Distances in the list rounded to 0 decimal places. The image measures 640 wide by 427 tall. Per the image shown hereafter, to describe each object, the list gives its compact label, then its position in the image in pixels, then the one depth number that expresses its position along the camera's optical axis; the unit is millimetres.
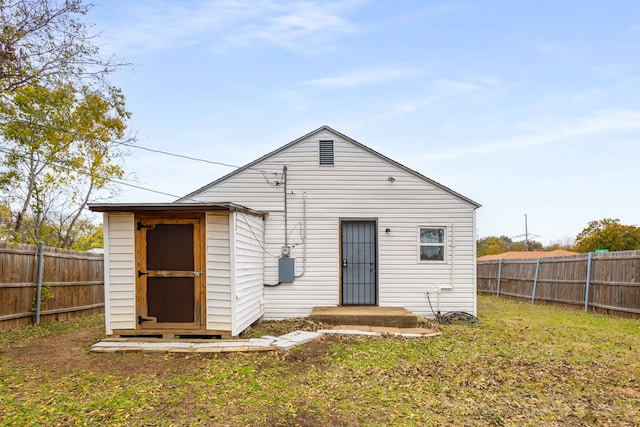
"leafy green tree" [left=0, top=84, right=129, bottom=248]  11961
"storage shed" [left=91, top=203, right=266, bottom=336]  6801
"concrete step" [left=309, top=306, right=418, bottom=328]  8305
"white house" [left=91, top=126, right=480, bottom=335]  9484
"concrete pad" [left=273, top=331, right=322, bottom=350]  6469
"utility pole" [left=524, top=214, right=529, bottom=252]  51825
